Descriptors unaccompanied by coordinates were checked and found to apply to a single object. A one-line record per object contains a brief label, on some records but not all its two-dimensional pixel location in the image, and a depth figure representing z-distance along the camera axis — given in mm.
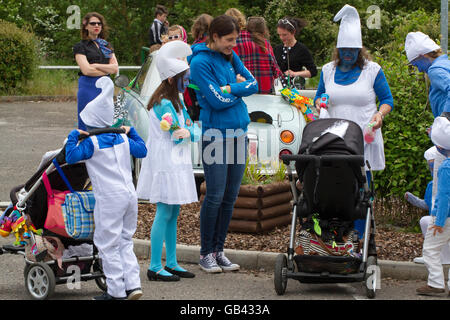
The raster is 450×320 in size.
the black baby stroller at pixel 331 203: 12504
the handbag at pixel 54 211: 12064
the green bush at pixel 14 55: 41142
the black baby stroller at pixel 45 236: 12247
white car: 18602
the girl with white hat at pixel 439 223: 12534
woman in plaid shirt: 18485
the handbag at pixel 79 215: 11924
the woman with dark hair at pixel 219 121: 13790
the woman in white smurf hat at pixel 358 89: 14121
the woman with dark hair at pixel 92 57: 19087
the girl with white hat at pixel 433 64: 12986
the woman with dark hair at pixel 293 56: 21894
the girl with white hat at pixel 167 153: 13401
